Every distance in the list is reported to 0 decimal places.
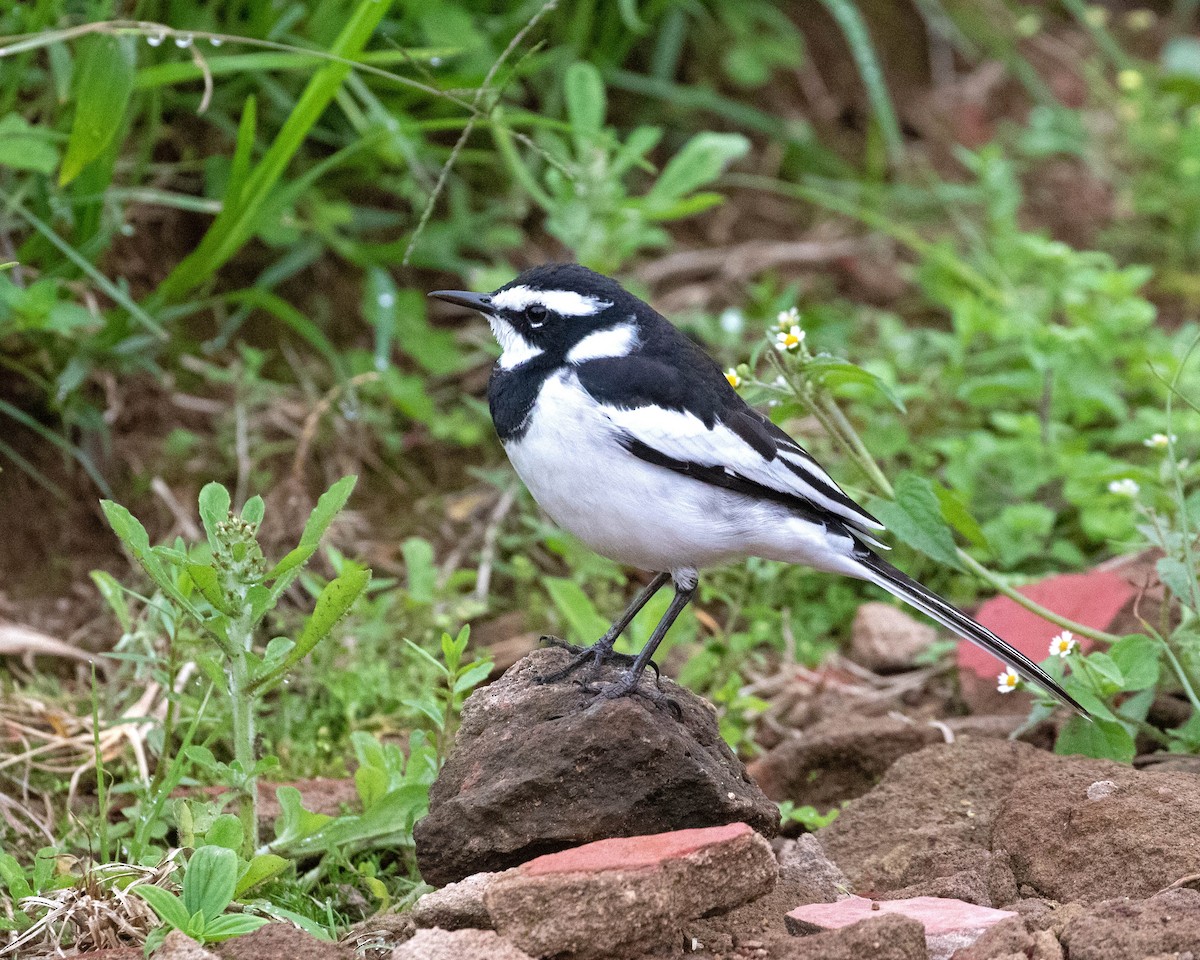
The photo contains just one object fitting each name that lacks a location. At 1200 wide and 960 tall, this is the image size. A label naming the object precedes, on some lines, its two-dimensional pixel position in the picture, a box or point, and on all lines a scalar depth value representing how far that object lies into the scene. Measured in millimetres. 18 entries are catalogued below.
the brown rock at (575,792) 6859
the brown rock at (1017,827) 6777
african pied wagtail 7980
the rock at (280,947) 5977
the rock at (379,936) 6594
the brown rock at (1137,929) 5664
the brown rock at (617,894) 5949
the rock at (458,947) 5840
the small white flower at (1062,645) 8117
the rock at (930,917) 6000
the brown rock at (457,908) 6246
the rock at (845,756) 9172
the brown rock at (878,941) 5680
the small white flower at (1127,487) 9318
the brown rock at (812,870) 7283
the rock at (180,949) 5871
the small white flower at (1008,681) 8523
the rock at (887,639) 11227
